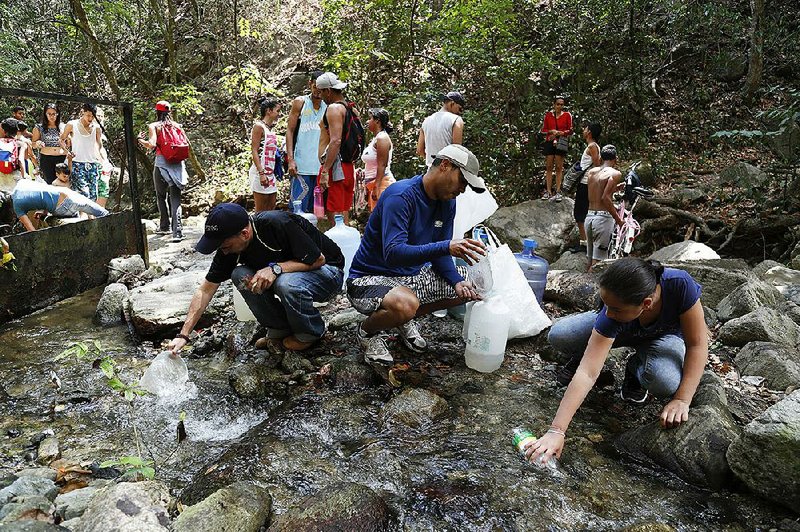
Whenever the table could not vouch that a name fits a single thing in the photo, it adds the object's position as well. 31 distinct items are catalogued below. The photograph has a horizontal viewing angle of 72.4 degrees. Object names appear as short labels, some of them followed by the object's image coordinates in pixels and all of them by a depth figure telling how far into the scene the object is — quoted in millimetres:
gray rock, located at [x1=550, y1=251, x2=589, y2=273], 6688
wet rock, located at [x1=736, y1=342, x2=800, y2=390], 3484
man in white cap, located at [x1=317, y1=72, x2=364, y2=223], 5445
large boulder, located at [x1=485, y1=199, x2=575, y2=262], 7191
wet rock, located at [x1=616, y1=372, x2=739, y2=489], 2559
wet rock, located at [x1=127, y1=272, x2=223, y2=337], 4387
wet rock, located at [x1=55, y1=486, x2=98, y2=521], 2229
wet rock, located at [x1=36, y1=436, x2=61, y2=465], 2781
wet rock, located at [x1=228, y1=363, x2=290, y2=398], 3473
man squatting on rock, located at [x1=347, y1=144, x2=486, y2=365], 3336
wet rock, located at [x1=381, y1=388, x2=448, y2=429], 3117
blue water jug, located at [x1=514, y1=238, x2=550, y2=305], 4824
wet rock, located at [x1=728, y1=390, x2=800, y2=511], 2283
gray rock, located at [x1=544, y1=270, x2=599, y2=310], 5094
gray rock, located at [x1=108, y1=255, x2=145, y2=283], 5688
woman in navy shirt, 2477
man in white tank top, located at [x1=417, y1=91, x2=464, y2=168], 6410
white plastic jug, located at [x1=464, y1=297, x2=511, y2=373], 3654
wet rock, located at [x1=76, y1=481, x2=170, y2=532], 2041
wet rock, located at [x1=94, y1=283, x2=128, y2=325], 4809
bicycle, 5855
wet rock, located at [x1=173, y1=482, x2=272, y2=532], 2131
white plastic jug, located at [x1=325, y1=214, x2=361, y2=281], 4887
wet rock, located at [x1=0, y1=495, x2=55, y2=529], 2027
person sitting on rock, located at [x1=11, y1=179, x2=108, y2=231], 5426
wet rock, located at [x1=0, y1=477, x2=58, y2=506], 2269
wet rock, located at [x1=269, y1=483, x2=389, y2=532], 2178
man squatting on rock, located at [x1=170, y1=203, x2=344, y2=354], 3416
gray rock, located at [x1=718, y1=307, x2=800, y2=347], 3975
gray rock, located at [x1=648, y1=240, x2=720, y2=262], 5931
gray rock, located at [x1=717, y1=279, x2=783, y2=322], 4434
